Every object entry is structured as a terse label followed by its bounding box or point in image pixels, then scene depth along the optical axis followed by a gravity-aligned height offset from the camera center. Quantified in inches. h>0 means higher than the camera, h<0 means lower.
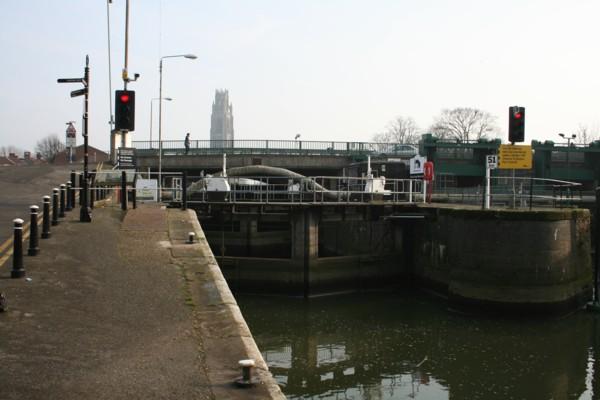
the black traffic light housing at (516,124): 713.0 +77.8
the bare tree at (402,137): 4222.4 +351.8
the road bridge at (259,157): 1765.5 +76.9
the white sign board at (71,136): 1785.2 +133.3
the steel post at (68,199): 633.6 -25.7
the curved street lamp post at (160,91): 1216.2 +194.2
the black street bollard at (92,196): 647.8 -22.8
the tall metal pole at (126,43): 1069.1 +286.0
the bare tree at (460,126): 3782.0 +399.0
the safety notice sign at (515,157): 864.3 +42.3
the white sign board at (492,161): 816.9 +33.8
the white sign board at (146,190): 826.8 -17.1
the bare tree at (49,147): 4574.3 +260.6
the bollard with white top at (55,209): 517.5 -30.2
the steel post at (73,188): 648.4 -12.3
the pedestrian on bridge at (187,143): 1789.9 +116.5
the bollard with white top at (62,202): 570.3 -26.3
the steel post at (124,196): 624.9 -20.5
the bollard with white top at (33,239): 382.9 -44.1
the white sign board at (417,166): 1243.8 +38.4
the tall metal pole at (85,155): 497.0 +21.2
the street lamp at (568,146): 2150.2 +149.8
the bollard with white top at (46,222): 450.0 -37.1
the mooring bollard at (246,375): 217.5 -77.0
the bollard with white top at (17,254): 335.3 -47.1
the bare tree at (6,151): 5912.4 +278.4
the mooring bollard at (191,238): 466.9 -49.4
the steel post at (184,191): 637.1 -14.4
